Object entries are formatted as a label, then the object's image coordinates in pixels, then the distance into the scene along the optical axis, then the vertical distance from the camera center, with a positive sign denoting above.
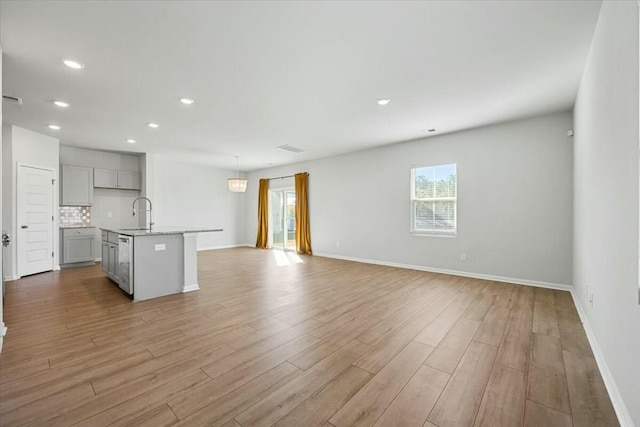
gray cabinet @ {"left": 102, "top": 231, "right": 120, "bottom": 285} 4.31 -0.75
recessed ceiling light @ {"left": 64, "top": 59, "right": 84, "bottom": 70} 2.70 +1.50
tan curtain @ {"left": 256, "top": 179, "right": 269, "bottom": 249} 9.04 -0.02
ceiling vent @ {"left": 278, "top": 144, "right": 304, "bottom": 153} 6.12 +1.50
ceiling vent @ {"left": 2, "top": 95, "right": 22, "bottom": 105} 3.34 +1.40
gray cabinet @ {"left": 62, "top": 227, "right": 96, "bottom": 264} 5.76 -0.74
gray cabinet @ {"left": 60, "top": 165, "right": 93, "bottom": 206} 5.93 +0.57
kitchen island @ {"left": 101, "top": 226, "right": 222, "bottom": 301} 3.61 -0.72
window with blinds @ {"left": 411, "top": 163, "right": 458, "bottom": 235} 5.20 +0.29
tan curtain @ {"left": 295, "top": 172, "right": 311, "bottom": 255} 7.73 -0.07
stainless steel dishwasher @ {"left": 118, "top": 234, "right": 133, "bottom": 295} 3.63 -0.73
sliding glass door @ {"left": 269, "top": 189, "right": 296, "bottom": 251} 8.62 -0.21
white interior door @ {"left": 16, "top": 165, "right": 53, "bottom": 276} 4.84 -0.18
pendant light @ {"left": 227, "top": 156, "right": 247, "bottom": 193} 6.34 +0.66
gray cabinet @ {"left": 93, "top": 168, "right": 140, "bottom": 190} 6.46 +0.81
